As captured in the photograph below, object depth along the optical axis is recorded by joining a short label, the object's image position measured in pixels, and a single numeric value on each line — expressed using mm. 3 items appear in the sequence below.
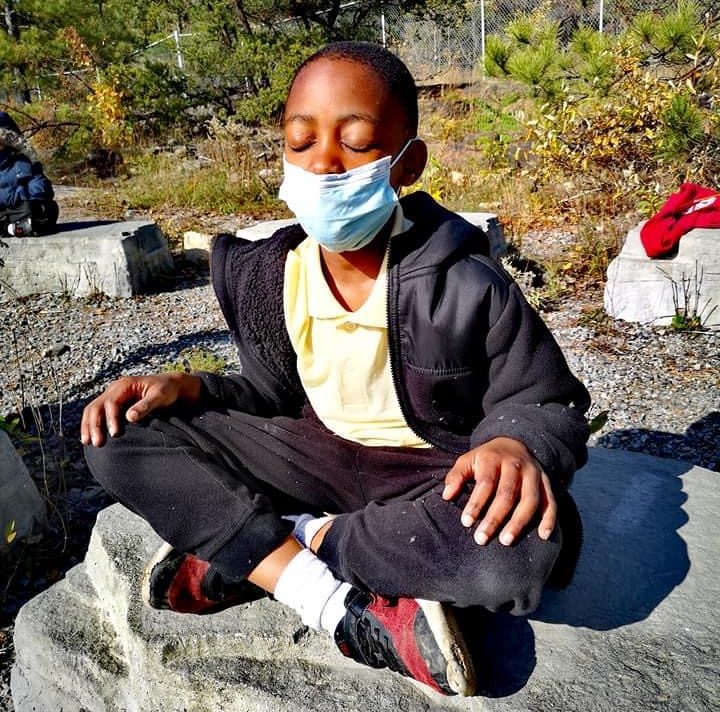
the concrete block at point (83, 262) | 5211
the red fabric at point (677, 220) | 3947
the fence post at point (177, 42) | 10797
